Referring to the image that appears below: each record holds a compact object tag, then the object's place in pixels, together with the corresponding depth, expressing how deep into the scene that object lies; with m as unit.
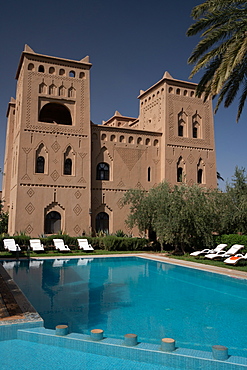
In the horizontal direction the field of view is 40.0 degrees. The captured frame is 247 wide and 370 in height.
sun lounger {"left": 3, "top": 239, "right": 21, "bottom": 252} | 16.47
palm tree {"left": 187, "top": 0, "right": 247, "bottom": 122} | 9.98
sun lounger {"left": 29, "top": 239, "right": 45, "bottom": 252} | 17.45
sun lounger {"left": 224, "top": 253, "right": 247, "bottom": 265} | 13.27
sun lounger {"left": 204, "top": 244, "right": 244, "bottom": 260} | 15.00
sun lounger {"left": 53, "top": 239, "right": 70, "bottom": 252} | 17.91
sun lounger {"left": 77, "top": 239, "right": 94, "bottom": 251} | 18.60
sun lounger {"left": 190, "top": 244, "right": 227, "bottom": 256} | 16.41
